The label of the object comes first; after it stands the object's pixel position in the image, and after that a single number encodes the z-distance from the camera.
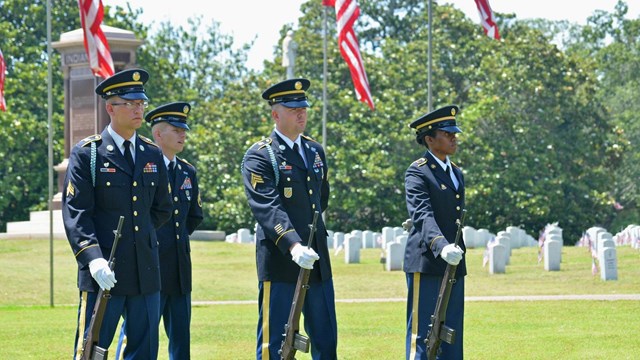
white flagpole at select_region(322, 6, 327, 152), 29.47
